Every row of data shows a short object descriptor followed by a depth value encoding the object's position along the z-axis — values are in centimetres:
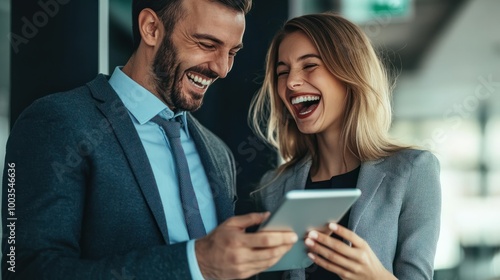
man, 135
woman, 176
